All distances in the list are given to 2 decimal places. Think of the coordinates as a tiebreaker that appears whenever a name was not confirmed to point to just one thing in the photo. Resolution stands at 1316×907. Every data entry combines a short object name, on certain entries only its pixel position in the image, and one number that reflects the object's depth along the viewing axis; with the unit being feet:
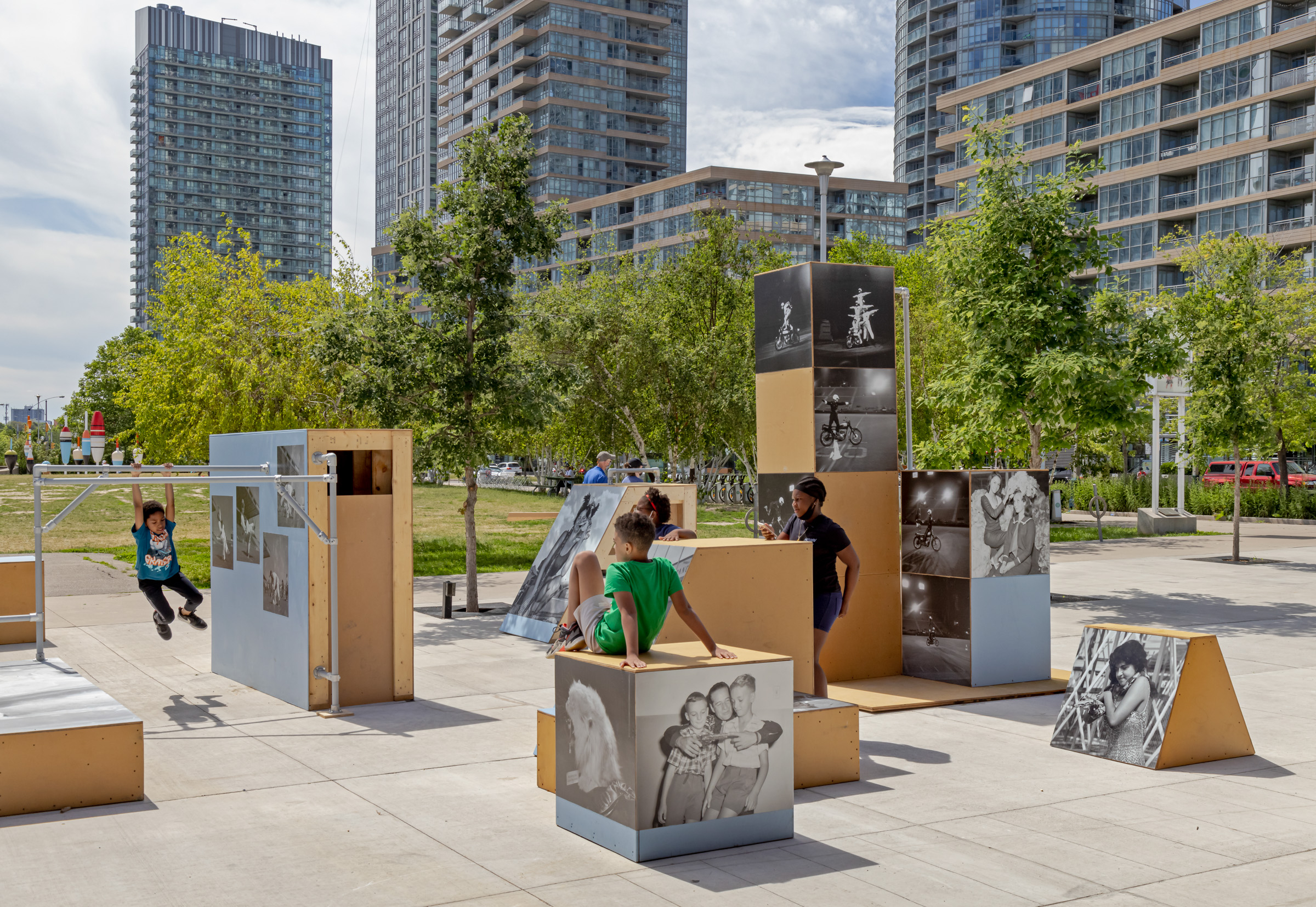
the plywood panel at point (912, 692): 31.60
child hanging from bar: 33.71
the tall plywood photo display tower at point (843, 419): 33.81
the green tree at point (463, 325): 49.70
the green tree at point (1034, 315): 53.47
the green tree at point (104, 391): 281.13
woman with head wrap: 28.17
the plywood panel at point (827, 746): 23.49
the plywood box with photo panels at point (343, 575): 31.32
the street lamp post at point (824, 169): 78.74
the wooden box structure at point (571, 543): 43.93
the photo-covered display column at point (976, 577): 33.73
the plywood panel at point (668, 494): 43.60
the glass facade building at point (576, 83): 389.19
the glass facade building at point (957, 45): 342.44
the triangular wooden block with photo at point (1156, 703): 25.09
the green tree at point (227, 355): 76.33
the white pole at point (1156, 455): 101.86
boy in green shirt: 19.16
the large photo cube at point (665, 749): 18.20
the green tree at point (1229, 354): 77.30
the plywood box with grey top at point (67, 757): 21.07
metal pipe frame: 27.12
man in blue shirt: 52.75
